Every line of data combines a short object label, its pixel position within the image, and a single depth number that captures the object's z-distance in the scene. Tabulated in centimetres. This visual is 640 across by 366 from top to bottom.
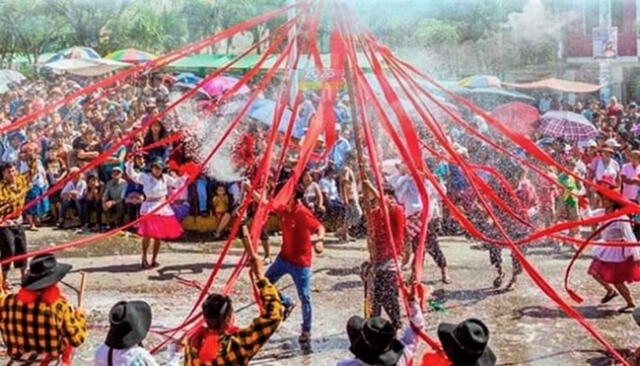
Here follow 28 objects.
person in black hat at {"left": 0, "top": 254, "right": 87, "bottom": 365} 496
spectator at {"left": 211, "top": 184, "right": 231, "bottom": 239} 1137
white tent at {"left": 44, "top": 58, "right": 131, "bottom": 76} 2086
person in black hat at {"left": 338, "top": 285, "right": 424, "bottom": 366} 399
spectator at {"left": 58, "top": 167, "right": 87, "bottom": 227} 1227
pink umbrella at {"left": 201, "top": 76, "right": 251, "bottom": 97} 1390
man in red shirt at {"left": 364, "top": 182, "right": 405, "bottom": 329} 660
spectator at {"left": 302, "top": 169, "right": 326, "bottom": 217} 1119
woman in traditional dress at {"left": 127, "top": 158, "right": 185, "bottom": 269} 961
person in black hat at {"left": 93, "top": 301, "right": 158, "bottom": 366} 423
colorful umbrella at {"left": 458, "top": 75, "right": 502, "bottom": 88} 2242
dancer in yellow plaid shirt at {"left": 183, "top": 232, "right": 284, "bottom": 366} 409
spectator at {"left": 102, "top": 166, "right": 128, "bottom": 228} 1189
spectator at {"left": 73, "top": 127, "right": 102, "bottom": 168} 1209
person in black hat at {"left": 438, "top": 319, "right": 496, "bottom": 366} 380
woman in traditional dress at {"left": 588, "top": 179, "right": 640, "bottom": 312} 793
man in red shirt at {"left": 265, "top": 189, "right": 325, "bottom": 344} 713
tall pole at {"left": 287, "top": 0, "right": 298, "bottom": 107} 518
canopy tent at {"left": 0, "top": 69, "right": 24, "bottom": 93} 2023
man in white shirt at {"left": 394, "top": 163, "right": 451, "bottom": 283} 900
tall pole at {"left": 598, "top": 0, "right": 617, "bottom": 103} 2259
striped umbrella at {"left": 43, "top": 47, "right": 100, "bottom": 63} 2191
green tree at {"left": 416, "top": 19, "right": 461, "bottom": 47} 2123
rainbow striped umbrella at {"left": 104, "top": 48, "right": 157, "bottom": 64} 2291
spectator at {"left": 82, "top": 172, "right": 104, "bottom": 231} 1220
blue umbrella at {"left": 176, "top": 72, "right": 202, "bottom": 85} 2128
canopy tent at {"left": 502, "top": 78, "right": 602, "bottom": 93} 2252
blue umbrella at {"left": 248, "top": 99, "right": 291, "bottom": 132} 1213
